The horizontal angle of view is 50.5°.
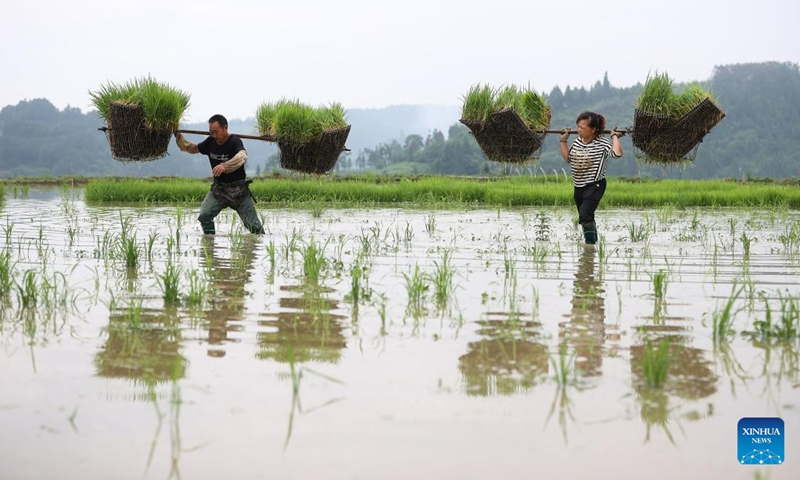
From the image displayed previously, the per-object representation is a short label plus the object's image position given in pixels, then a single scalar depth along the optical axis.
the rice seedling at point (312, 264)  5.60
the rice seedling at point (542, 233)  9.11
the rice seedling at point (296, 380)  2.82
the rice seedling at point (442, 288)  5.00
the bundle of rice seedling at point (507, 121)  11.38
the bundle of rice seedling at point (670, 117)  10.82
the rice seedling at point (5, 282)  5.06
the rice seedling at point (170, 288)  4.72
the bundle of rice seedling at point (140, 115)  10.59
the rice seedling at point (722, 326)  3.96
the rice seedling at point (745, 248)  7.36
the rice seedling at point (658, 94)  10.84
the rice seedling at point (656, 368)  3.19
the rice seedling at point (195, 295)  4.70
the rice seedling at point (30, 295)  4.63
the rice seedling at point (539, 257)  6.86
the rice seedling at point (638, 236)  8.92
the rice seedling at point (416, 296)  4.75
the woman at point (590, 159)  8.77
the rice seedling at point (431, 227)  10.10
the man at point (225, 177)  9.09
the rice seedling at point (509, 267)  5.82
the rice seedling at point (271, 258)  6.09
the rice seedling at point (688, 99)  10.80
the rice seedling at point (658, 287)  5.08
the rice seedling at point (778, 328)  4.00
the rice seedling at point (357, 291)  4.91
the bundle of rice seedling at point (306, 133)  11.50
